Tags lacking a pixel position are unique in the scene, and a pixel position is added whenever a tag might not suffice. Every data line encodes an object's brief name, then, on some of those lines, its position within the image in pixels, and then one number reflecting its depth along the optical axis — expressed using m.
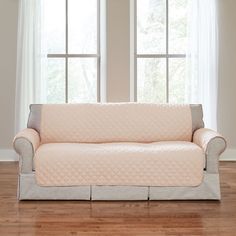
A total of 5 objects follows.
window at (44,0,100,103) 6.84
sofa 4.11
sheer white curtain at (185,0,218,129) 6.37
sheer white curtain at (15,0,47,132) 6.30
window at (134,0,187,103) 6.82
